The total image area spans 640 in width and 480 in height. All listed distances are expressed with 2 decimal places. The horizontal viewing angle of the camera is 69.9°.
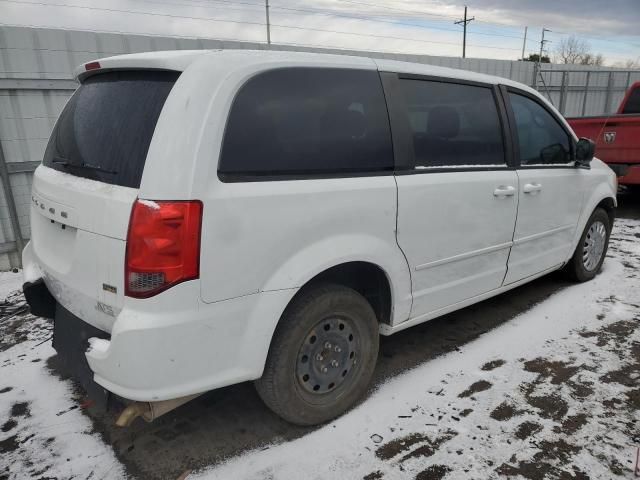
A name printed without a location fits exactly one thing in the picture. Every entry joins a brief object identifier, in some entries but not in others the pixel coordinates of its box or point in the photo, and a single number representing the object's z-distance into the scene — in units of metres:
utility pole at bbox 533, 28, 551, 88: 13.51
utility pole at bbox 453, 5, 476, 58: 49.88
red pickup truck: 6.80
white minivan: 1.86
